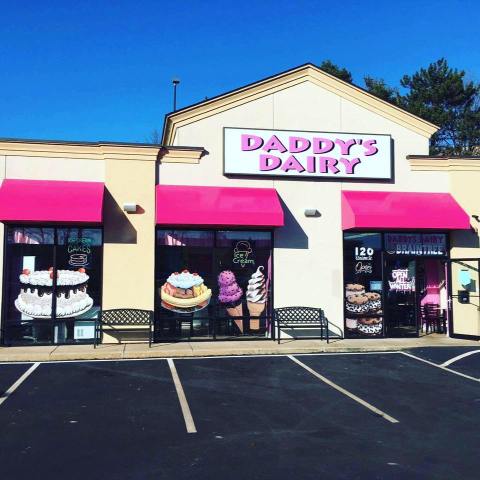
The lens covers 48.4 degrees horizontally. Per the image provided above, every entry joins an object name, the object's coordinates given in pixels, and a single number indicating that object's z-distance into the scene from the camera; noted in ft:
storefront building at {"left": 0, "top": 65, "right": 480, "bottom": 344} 43.42
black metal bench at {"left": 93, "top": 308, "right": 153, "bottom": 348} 43.06
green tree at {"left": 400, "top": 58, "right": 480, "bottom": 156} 123.85
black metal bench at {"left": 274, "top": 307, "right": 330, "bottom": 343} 45.62
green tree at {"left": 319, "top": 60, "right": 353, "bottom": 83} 132.87
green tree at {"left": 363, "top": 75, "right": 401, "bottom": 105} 130.64
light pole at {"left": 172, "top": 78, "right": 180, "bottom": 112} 99.96
